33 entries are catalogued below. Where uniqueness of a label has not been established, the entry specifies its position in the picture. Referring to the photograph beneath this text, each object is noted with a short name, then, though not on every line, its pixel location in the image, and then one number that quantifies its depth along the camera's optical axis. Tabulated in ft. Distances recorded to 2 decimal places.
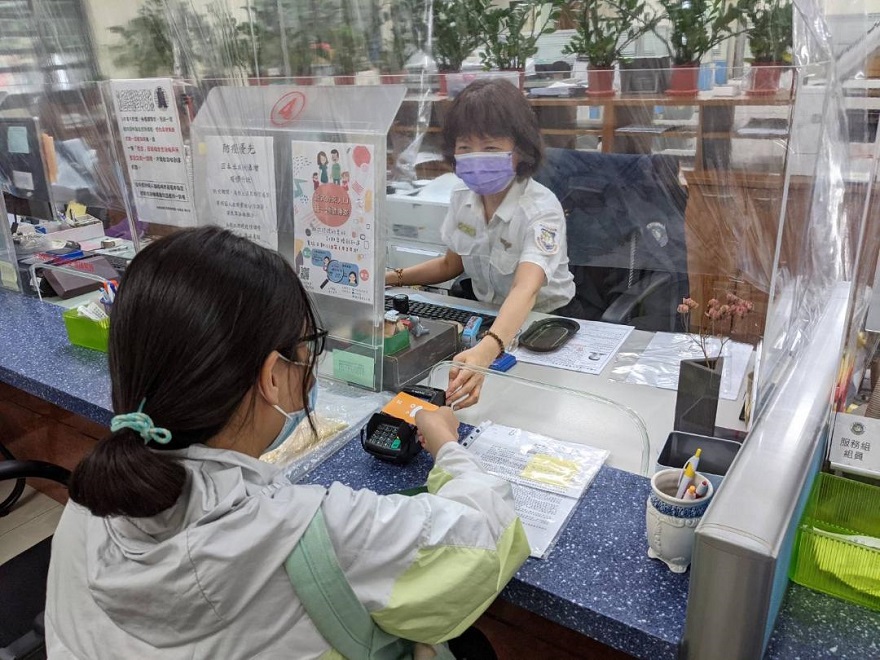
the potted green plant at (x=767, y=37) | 5.42
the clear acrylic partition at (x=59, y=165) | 7.53
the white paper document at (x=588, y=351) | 5.00
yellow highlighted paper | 3.39
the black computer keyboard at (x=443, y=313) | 5.67
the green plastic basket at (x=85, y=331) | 5.11
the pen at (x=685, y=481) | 2.67
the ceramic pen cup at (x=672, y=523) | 2.59
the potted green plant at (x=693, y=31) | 5.99
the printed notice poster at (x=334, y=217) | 4.05
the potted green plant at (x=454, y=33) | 6.72
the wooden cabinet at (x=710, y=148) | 5.46
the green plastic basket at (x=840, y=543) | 2.44
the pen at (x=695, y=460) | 2.79
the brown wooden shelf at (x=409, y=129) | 6.66
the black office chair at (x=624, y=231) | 6.88
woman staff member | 6.05
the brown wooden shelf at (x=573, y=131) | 6.93
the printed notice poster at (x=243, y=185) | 4.56
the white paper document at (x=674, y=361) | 3.67
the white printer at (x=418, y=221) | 7.43
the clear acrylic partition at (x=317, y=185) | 4.05
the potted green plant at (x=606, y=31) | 6.38
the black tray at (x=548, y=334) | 5.25
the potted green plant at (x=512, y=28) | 6.70
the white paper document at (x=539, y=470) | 3.06
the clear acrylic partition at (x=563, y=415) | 3.80
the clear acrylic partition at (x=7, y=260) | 6.77
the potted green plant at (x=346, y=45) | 6.17
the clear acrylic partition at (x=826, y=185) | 3.05
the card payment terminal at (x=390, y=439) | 3.53
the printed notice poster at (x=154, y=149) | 5.11
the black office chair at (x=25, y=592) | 3.67
